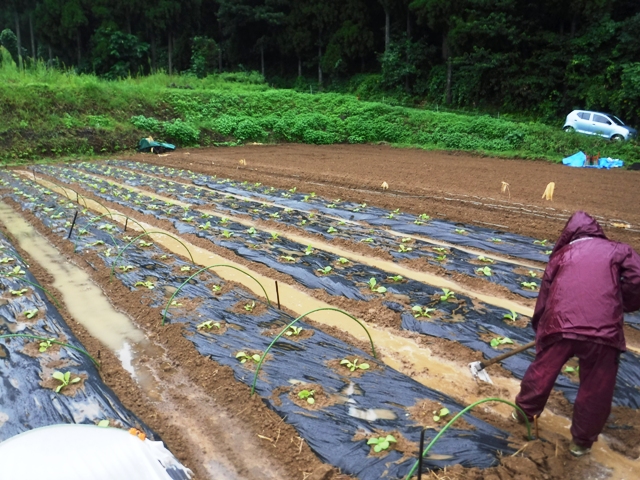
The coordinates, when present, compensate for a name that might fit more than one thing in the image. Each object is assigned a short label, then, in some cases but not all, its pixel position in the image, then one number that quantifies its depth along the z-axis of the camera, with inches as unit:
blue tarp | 591.5
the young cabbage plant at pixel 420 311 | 176.6
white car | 663.8
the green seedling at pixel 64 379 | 126.0
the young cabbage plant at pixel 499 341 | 154.1
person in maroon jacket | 98.7
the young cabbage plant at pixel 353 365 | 137.8
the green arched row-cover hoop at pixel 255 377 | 129.0
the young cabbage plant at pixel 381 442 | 105.0
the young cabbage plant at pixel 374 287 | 198.3
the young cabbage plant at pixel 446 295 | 184.7
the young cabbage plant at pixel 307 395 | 123.2
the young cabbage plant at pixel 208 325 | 165.6
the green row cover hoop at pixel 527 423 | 108.0
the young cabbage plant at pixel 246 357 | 143.2
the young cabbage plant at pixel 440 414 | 115.5
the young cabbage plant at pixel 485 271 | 214.7
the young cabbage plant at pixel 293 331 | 156.9
